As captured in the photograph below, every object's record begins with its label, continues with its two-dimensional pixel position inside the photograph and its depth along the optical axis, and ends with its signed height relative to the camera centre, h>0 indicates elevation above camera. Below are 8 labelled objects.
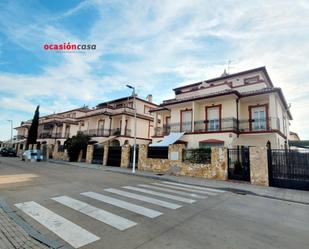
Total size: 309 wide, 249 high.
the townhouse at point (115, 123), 31.27 +4.92
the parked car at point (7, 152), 37.19 -1.07
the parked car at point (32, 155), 26.69 -1.03
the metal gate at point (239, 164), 12.84 -0.54
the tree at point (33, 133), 40.89 +2.98
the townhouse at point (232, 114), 19.05 +4.50
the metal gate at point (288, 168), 10.95 -0.58
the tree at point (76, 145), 26.38 +0.53
